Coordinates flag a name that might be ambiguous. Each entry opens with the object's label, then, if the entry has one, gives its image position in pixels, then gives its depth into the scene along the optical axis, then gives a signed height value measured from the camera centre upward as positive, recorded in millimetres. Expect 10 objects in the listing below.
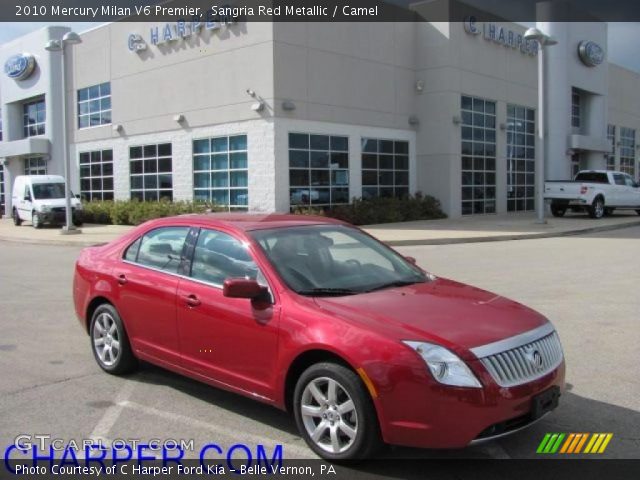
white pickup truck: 26875 +340
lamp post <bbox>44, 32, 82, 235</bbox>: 22281 +1594
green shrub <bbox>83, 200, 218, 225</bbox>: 25531 -142
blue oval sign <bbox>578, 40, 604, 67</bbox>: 36344 +8200
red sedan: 3736 -824
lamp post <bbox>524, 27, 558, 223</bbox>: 22969 +3860
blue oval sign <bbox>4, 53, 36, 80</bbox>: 36156 +7799
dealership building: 24328 +4066
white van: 26000 +255
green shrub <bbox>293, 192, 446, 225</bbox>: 24703 -252
